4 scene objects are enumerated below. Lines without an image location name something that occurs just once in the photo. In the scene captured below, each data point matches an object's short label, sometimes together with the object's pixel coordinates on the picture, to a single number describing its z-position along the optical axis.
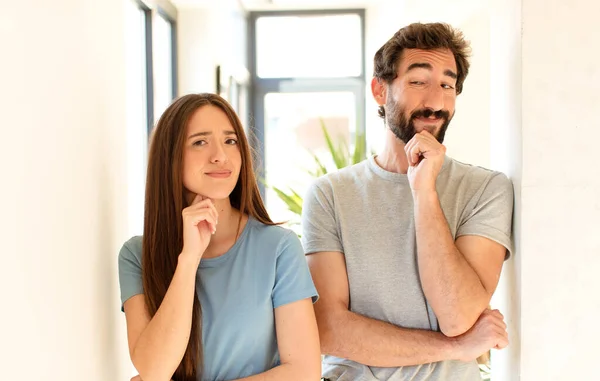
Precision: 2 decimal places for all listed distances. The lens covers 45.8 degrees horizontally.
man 1.70
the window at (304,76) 6.19
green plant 4.41
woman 1.56
